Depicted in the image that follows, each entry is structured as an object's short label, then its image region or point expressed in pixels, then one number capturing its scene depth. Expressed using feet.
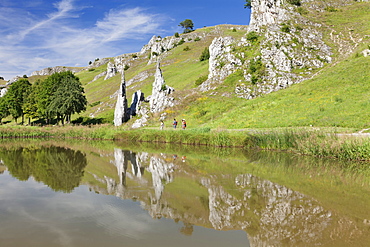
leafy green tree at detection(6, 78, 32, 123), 254.47
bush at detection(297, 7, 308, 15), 228.63
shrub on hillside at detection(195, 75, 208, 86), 210.47
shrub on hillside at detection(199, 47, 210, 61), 283.18
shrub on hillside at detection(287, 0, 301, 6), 239.97
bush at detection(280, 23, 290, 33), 198.39
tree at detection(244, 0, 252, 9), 376.80
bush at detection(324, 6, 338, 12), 242.58
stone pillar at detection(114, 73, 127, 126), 177.68
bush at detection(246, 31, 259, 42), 204.48
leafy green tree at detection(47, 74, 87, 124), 194.90
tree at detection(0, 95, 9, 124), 261.87
